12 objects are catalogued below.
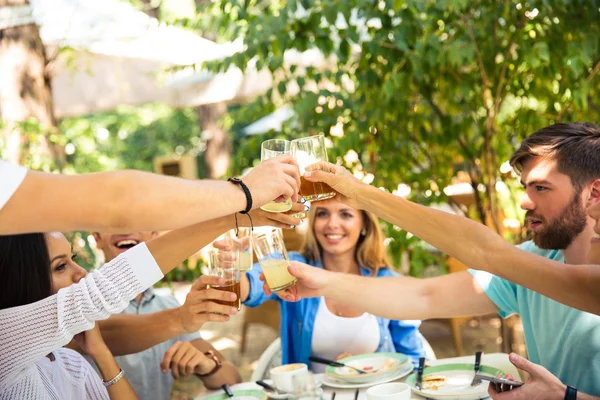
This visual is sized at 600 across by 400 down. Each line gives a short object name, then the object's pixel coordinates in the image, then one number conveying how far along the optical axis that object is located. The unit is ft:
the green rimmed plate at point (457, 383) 7.00
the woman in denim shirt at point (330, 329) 10.13
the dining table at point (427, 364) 7.56
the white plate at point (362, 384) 7.75
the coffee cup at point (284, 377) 7.41
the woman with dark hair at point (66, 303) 5.74
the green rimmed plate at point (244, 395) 7.64
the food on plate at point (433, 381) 7.46
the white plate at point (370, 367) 7.79
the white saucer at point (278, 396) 7.61
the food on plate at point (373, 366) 8.08
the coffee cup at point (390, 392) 6.23
